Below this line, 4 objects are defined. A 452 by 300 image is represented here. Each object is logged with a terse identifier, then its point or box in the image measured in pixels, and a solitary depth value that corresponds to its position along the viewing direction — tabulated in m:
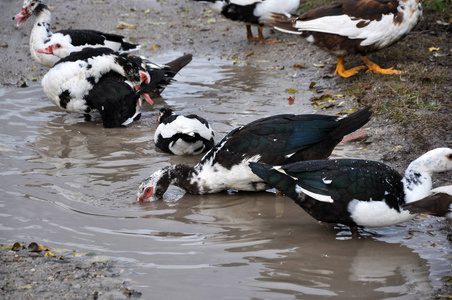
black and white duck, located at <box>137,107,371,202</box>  9.72
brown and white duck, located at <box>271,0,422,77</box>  14.09
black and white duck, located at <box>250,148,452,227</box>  7.98
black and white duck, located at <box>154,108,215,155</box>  11.59
